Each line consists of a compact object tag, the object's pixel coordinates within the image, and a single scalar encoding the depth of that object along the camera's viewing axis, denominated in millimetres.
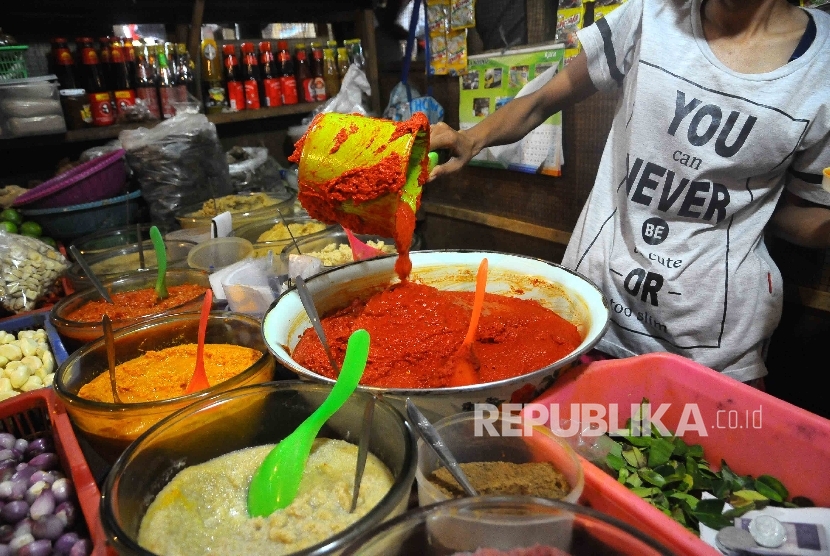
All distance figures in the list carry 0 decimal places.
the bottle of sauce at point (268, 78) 2951
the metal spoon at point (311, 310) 1028
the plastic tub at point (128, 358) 925
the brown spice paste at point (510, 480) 697
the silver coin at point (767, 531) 677
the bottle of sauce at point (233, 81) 2852
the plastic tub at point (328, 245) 1799
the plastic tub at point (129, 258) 1985
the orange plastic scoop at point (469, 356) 1031
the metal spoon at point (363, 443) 744
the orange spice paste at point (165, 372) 1112
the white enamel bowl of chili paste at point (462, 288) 849
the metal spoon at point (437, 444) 702
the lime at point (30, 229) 2184
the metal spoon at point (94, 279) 1560
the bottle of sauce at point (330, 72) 3115
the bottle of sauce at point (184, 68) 2693
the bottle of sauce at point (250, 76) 2885
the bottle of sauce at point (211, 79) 2811
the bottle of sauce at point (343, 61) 3141
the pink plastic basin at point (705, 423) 656
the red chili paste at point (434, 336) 1050
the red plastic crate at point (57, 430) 849
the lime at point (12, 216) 2174
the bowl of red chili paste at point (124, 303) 1385
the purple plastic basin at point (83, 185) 2229
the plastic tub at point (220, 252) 1880
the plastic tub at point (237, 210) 2273
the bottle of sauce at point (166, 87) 2631
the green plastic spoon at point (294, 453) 763
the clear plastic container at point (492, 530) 579
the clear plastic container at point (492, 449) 697
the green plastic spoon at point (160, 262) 1586
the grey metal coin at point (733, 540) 684
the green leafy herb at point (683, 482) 775
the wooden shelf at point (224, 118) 2465
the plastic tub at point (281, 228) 2107
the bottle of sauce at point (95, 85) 2467
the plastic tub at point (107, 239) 2174
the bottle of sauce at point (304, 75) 3076
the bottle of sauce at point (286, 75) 3016
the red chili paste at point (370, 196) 1091
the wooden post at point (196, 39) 2654
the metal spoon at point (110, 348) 1074
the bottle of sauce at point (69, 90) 2424
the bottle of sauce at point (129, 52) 2549
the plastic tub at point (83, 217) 2242
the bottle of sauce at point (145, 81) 2588
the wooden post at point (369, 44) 3182
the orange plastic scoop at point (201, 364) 1074
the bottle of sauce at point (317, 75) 3119
